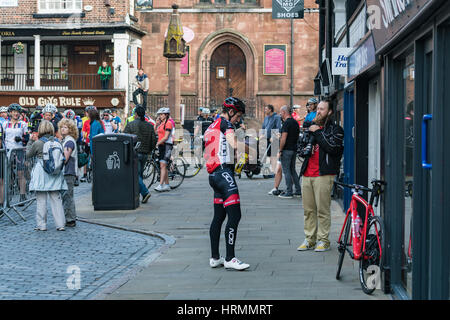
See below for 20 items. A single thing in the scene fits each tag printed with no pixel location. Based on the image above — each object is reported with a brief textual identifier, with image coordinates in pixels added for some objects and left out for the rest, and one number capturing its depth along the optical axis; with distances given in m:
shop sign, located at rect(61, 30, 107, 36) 41.72
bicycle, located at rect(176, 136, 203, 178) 21.72
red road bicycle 7.48
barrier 13.26
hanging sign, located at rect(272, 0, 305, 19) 24.28
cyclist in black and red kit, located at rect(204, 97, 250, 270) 8.92
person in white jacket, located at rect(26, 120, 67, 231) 12.20
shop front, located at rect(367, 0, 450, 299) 5.32
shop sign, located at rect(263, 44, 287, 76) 43.09
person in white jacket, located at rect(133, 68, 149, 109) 35.71
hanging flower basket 42.97
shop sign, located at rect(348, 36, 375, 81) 8.53
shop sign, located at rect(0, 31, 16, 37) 42.62
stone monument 27.41
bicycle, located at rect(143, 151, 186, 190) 18.72
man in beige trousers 9.97
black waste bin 14.63
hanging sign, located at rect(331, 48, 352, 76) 13.32
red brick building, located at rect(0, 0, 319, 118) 41.75
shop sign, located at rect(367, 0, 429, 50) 5.94
